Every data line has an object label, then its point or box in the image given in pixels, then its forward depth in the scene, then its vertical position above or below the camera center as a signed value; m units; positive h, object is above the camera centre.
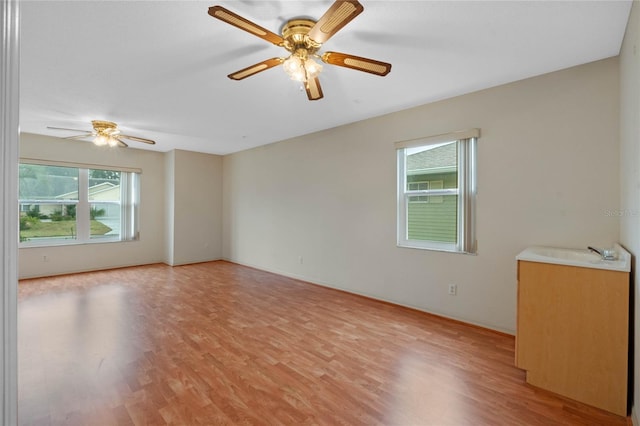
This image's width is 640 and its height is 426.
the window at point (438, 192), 3.21 +0.26
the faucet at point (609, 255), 2.07 -0.30
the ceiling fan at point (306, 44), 1.56 +1.10
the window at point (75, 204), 5.13 +0.11
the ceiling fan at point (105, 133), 4.21 +1.20
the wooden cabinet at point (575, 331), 1.85 -0.82
